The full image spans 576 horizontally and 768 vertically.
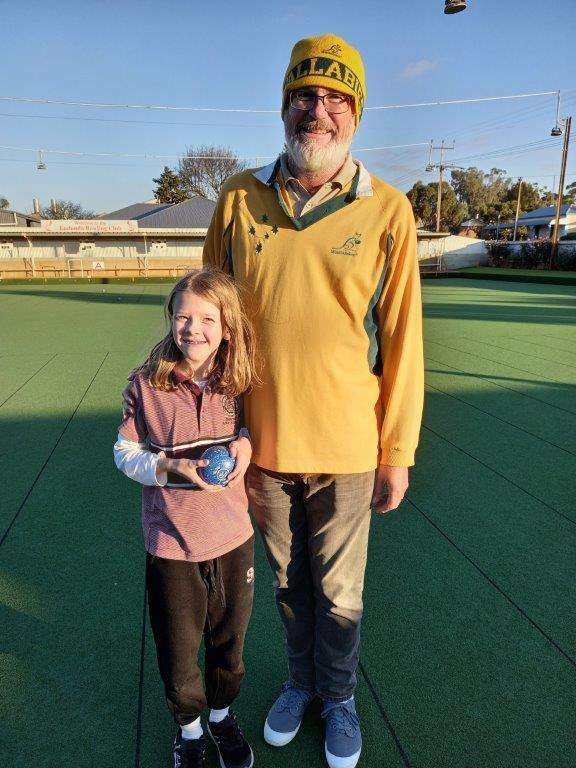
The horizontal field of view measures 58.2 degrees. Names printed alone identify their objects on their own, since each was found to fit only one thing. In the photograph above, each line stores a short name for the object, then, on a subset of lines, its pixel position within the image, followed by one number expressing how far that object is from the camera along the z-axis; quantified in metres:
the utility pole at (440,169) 46.89
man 1.49
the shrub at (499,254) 34.15
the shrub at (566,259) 28.08
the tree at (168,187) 51.95
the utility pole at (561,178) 28.62
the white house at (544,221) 52.42
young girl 1.49
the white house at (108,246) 28.36
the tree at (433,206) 58.75
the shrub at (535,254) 30.97
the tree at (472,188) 72.06
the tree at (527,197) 70.69
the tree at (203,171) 48.66
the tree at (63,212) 65.88
